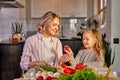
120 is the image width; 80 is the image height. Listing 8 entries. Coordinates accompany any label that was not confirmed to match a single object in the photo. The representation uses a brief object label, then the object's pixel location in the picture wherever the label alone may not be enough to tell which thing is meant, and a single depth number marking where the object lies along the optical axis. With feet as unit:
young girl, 5.30
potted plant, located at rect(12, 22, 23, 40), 11.69
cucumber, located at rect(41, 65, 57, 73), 4.09
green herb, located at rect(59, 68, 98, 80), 2.51
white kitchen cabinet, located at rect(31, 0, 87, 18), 14.14
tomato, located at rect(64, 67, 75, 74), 3.10
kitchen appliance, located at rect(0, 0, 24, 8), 9.84
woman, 4.87
